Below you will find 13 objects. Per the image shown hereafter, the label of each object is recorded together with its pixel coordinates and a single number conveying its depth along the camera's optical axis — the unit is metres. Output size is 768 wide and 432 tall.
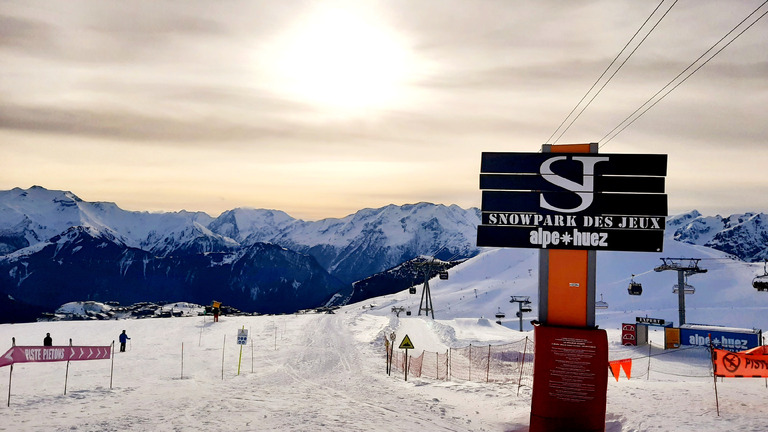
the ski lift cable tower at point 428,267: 94.38
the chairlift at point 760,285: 54.33
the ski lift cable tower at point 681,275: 62.12
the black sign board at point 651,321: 63.56
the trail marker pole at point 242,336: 36.28
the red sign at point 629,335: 58.50
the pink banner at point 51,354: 23.74
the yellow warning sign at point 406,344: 31.22
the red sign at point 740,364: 20.92
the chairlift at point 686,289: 61.53
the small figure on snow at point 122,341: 42.37
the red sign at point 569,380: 19.89
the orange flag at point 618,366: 27.80
